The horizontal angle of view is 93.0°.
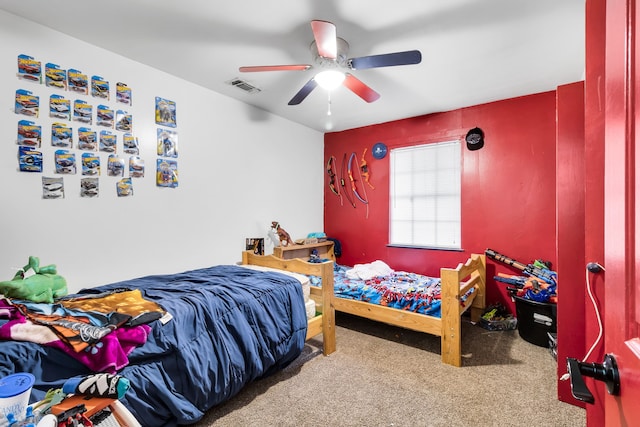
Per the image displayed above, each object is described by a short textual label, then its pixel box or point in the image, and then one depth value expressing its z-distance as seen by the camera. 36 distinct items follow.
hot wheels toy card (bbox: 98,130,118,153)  2.31
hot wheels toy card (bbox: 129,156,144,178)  2.49
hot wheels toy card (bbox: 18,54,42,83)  1.95
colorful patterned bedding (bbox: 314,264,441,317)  2.61
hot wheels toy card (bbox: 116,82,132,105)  2.40
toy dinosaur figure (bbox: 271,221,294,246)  3.65
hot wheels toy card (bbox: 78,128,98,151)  2.20
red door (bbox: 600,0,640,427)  0.50
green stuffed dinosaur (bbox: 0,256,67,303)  1.59
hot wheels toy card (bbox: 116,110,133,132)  2.41
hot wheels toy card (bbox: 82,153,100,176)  2.22
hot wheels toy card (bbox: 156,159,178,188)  2.66
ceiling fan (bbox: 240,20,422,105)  1.78
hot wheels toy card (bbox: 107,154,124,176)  2.36
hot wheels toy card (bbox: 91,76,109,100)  2.26
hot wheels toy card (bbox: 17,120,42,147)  1.95
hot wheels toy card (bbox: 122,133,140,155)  2.45
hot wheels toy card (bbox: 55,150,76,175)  2.09
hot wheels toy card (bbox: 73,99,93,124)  2.18
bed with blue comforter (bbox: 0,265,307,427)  1.30
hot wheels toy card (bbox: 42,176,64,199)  2.04
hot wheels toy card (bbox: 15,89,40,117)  1.94
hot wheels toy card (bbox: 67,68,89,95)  2.15
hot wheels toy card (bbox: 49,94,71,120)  2.07
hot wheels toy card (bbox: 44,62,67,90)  2.05
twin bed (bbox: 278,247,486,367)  2.34
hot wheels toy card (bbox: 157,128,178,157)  2.68
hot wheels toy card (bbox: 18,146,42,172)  1.95
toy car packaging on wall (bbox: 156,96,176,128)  2.66
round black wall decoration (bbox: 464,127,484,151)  3.34
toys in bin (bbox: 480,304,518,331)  2.95
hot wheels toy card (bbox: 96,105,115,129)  2.30
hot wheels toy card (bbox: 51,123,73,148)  2.08
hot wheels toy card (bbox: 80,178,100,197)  2.21
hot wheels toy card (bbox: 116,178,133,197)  2.41
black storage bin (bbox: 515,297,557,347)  2.52
